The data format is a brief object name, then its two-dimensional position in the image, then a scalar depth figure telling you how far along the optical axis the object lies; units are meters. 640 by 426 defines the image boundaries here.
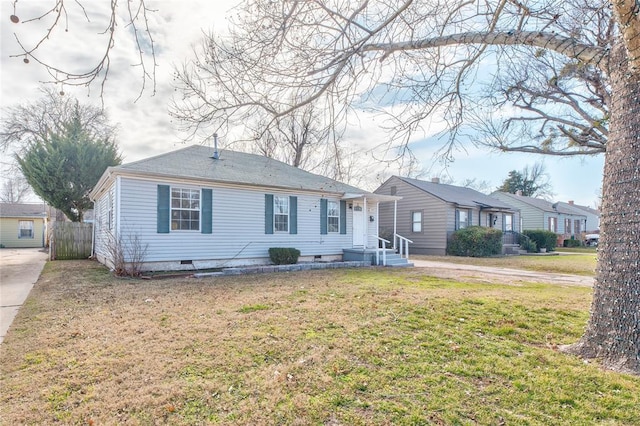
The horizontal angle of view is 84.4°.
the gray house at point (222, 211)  10.44
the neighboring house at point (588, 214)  42.00
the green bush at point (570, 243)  33.66
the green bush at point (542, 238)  26.22
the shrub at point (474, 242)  19.95
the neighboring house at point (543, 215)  32.97
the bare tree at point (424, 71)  3.53
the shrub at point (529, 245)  25.50
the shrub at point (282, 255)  12.57
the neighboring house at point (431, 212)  21.16
